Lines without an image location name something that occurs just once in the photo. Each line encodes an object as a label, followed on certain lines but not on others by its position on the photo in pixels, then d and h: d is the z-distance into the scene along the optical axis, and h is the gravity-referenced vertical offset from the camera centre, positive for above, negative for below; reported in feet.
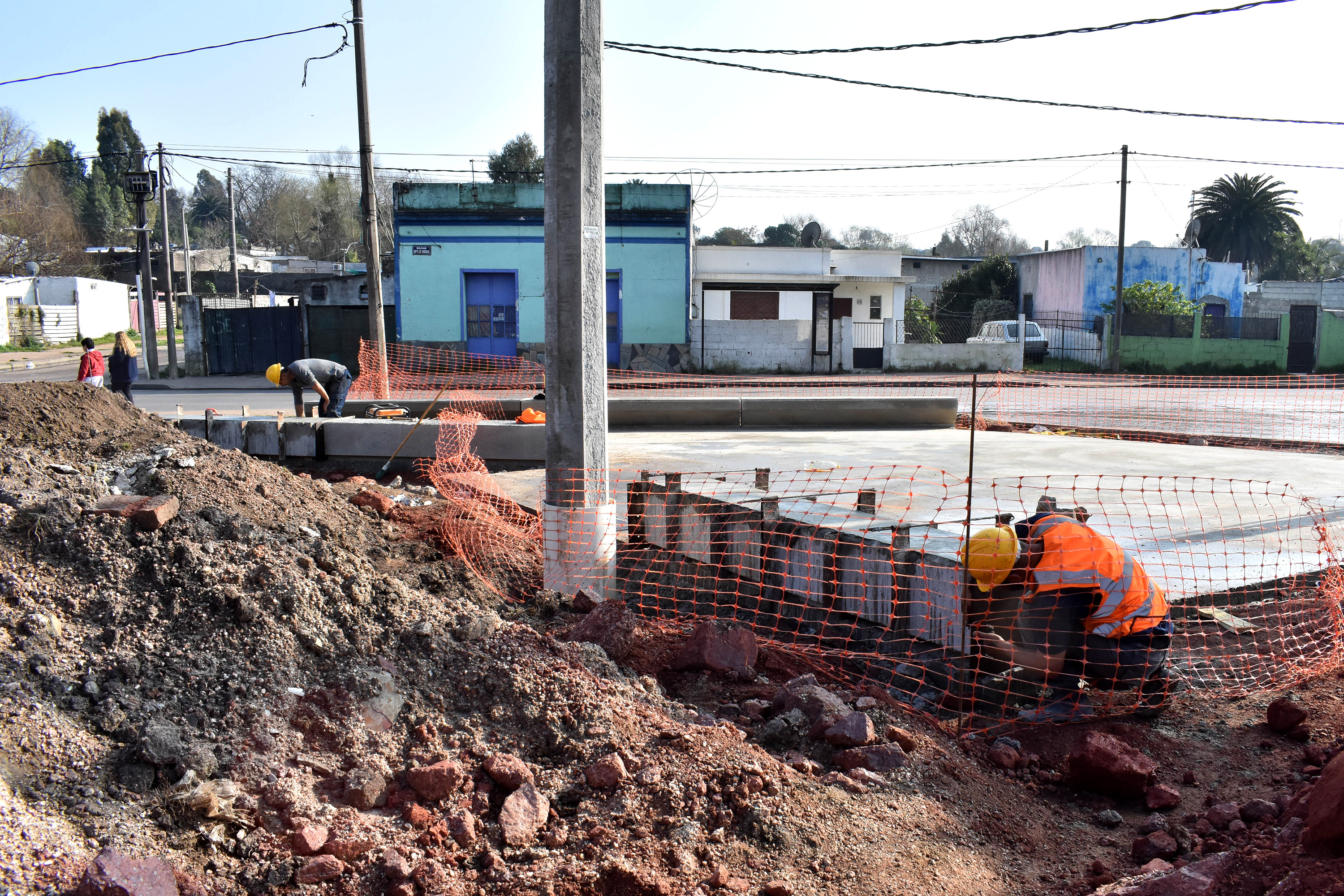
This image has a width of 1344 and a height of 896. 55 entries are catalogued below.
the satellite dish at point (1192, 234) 136.36 +15.93
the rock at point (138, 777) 9.97 -4.77
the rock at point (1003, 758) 13.38 -6.14
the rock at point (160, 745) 10.14 -4.52
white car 103.35 +0.43
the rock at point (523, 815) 10.16 -5.39
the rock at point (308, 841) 9.65 -5.30
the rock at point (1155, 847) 10.66 -5.93
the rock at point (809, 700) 13.30 -5.37
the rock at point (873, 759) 12.27 -5.64
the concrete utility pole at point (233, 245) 126.11 +13.26
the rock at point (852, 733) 12.58 -5.42
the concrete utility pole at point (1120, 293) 96.78 +5.06
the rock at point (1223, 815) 11.29 -5.89
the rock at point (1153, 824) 11.66 -6.19
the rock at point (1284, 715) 13.98 -5.78
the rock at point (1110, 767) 12.30 -5.79
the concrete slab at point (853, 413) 42.88 -3.39
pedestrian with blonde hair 43.16 -1.17
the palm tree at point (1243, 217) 155.53 +21.10
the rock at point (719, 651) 15.76 -5.40
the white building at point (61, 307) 122.11 +4.83
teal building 86.22 +6.72
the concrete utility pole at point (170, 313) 79.30 +2.41
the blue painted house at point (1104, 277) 113.60 +8.16
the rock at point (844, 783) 11.64 -5.65
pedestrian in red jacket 41.04 -1.19
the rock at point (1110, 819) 12.01 -6.29
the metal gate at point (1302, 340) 104.68 +0.05
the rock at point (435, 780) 10.78 -5.19
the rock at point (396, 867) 9.43 -5.45
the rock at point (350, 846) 9.73 -5.41
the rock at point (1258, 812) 11.16 -5.78
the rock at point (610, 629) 15.58 -5.02
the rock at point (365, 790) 10.62 -5.26
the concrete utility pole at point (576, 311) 18.49 +0.61
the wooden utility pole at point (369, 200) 50.39 +7.91
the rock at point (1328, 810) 8.32 -4.38
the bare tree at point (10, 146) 157.77 +34.15
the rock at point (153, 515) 13.67 -2.61
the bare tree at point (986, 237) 235.61 +26.93
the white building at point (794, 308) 91.30 +3.70
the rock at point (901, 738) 12.82 -5.59
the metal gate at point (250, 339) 90.99 +0.21
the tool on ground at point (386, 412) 38.81 -3.06
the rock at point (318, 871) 9.42 -5.47
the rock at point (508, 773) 10.98 -5.20
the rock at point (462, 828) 10.07 -5.42
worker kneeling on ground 14.53 -4.40
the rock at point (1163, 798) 12.15 -6.09
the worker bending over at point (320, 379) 38.60 -1.68
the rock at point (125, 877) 8.31 -4.97
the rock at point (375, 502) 24.41 -4.34
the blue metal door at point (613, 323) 87.97 +1.75
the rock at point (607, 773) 11.03 -5.24
